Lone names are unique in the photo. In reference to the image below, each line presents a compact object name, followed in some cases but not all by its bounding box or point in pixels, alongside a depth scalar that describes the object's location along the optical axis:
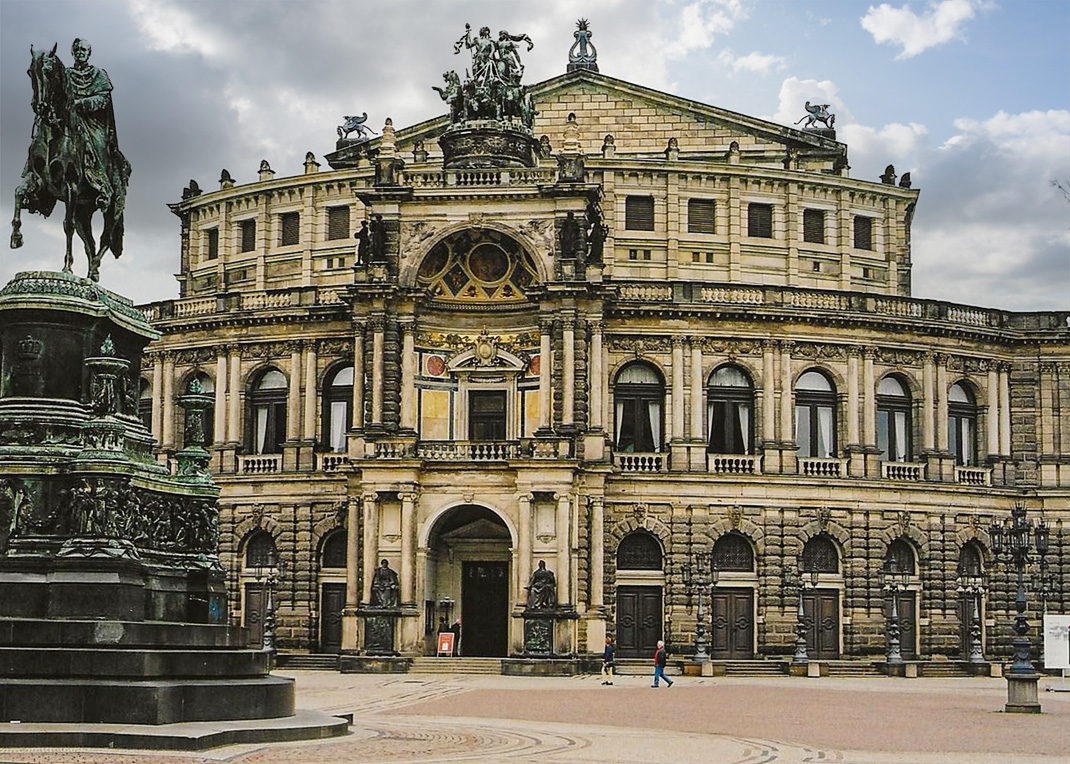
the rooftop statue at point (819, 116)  79.19
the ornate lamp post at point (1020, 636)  38.28
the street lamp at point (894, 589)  60.91
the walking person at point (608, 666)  51.83
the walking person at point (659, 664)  49.00
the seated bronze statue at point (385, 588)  58.09
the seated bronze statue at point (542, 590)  57.22
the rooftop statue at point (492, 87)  64.81
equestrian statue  26.64
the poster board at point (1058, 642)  51.47
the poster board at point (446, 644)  58.75
